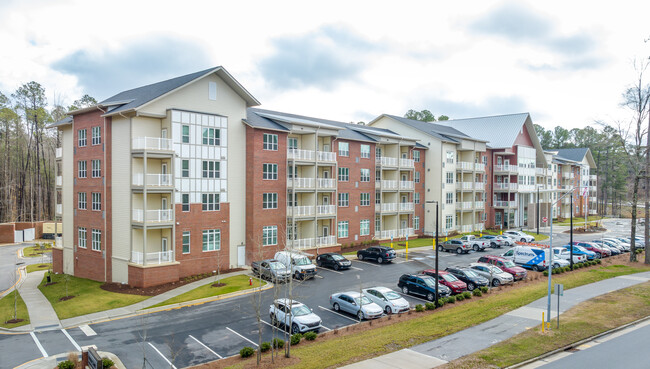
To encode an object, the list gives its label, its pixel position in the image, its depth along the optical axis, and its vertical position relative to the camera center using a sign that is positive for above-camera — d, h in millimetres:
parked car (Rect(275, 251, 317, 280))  31406 -6554
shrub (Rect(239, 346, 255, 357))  17578 -7216
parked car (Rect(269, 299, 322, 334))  20984 -7026
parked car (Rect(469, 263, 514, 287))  30469 -6986
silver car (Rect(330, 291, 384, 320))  23047 -7122
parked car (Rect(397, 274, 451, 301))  26906 -7024
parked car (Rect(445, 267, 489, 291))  29375 -6974
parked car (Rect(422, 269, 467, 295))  27688 -6869
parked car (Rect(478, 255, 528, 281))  32188 -6821
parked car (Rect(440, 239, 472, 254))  44688 -7190
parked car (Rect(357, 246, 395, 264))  38594 -6938
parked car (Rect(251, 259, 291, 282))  30228 -6565
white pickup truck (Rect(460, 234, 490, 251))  46125 -7079
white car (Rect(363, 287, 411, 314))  24125 -7064
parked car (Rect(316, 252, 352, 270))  35531 -7016
